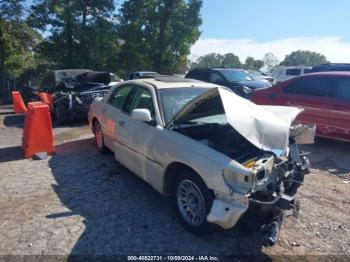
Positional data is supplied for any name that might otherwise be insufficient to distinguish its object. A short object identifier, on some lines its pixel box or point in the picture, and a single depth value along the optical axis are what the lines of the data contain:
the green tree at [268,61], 106.43
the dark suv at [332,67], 12.07
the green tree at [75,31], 20.64
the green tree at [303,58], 101.41
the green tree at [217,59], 95.38
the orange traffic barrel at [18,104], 12.59
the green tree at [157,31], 27.19
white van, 27.52
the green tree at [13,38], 17.98
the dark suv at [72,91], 9.21
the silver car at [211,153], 2.92
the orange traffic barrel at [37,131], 6.02
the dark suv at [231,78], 10.59
